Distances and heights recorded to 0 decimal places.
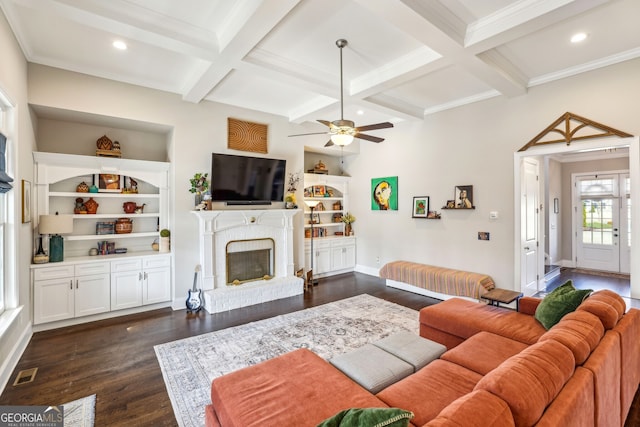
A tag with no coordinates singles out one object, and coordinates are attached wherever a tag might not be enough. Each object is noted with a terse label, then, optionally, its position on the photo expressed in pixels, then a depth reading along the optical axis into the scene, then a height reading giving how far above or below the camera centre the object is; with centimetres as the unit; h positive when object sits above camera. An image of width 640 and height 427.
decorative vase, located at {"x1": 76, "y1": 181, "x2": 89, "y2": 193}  439 +38
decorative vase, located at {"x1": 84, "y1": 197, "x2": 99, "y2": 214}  450 +12
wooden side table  347 -99
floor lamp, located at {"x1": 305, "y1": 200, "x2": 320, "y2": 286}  586 +19
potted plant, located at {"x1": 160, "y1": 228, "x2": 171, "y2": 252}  471 -40
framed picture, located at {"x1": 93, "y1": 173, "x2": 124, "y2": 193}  455 +48
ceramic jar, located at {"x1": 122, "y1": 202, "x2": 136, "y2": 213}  484 +11
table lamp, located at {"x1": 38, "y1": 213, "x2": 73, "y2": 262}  380 -19
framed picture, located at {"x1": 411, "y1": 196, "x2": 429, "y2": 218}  573 +12
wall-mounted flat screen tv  490 +59
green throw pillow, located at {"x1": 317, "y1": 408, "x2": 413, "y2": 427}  105 -72
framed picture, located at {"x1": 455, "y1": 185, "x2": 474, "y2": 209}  509 +28
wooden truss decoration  372 +108
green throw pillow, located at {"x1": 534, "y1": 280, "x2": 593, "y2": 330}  253 -79
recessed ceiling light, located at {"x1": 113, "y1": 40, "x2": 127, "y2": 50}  328 +185
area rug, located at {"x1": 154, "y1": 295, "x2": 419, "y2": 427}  265 -149
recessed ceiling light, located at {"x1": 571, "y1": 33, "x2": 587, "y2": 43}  312 +183
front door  672 -21
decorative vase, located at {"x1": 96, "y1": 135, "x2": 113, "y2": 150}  447 +104
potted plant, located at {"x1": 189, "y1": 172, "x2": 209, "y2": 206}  472 +45
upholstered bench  470 -111
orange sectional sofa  126 -102
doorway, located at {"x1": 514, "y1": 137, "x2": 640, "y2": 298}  357 +41
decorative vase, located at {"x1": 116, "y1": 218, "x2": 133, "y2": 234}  471 -18
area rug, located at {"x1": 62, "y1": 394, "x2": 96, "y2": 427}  224 -153
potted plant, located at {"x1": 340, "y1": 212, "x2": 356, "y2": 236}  719 -20
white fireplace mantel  476 -51
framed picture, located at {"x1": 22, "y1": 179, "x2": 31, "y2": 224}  334 +15
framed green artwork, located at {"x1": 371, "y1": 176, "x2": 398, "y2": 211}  627 +42
